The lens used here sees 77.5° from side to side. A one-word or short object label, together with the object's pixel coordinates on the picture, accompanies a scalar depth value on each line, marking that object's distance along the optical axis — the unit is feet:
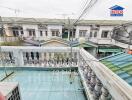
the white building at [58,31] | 31.23
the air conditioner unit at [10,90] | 3.81
